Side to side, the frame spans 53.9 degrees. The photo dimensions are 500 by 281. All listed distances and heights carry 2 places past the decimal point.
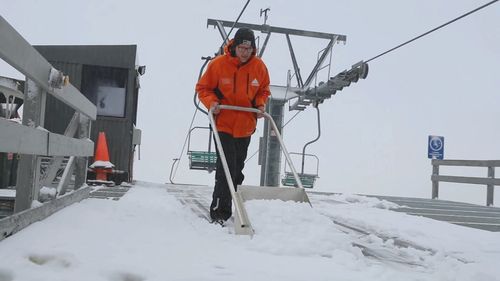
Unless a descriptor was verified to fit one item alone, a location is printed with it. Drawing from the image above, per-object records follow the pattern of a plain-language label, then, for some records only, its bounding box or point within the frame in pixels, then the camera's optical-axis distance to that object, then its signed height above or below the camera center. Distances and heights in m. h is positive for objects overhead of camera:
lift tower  13.88 +1.92
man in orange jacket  3.88 +0.49
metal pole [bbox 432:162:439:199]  12.08 -0.36
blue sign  12.45 +0.53
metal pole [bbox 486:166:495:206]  10.55 -0.38
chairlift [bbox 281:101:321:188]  15.52 -0.62
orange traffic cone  8.45 -0.24
